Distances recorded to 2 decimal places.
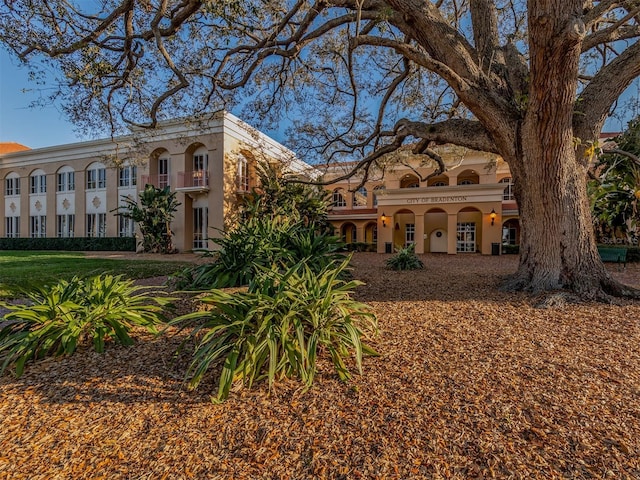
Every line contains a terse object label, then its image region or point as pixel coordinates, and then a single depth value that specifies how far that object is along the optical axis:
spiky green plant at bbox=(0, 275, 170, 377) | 3.29
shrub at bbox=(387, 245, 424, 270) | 10.82
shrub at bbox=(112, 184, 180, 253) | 18.44
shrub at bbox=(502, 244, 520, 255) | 18.80
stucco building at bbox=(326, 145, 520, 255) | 18.64
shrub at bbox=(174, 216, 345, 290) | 6.14
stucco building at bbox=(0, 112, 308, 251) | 19.47
